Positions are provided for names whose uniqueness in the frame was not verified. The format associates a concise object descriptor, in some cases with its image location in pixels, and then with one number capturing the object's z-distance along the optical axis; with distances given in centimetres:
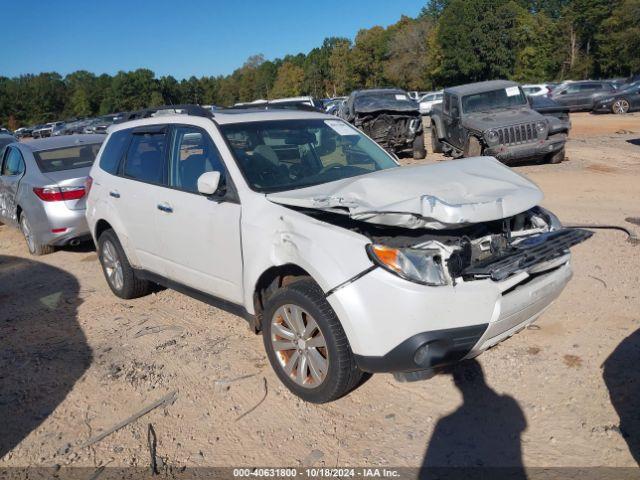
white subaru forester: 316
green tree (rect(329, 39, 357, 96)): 8156
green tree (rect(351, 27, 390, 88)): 7888
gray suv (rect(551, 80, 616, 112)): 2947
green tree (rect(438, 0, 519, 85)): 5966
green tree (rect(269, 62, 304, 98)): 9675
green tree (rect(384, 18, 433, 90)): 6988
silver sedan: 758
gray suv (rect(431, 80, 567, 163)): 1211
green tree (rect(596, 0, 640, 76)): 5528
